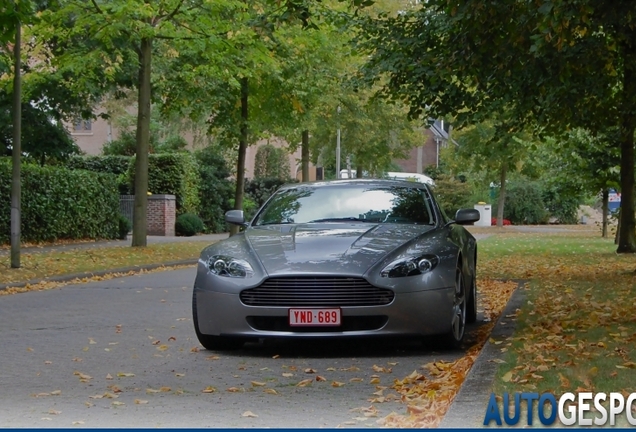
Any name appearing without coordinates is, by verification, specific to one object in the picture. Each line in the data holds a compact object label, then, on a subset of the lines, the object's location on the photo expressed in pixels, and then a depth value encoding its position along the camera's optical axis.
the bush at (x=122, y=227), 36.41
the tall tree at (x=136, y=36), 24.19
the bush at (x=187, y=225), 43.88
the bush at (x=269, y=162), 65.12
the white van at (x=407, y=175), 67.19
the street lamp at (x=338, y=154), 51.66
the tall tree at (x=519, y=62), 12.30
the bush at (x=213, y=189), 47.84
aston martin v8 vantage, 9.19
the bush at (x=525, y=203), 73.75
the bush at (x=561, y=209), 74.81
